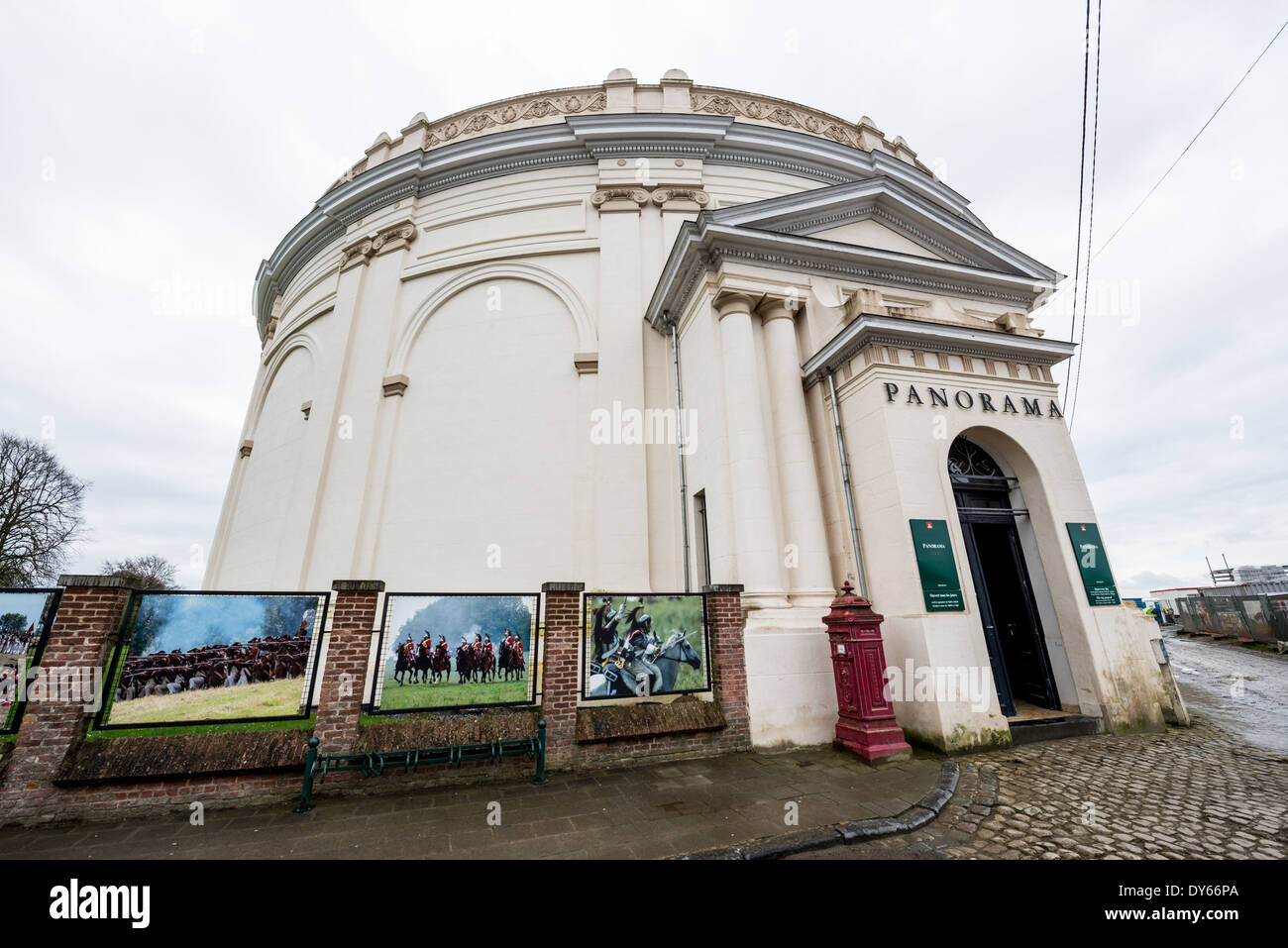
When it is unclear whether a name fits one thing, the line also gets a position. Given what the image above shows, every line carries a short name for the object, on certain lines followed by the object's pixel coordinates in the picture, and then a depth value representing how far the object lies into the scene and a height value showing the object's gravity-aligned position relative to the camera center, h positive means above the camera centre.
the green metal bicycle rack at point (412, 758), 4.83 -1.27
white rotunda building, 7.26 +4.23
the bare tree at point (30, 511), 20.48 +5.22
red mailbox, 5.95 -0.75
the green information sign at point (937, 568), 6.65 +0.69
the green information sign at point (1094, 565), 7.45 +0.77
